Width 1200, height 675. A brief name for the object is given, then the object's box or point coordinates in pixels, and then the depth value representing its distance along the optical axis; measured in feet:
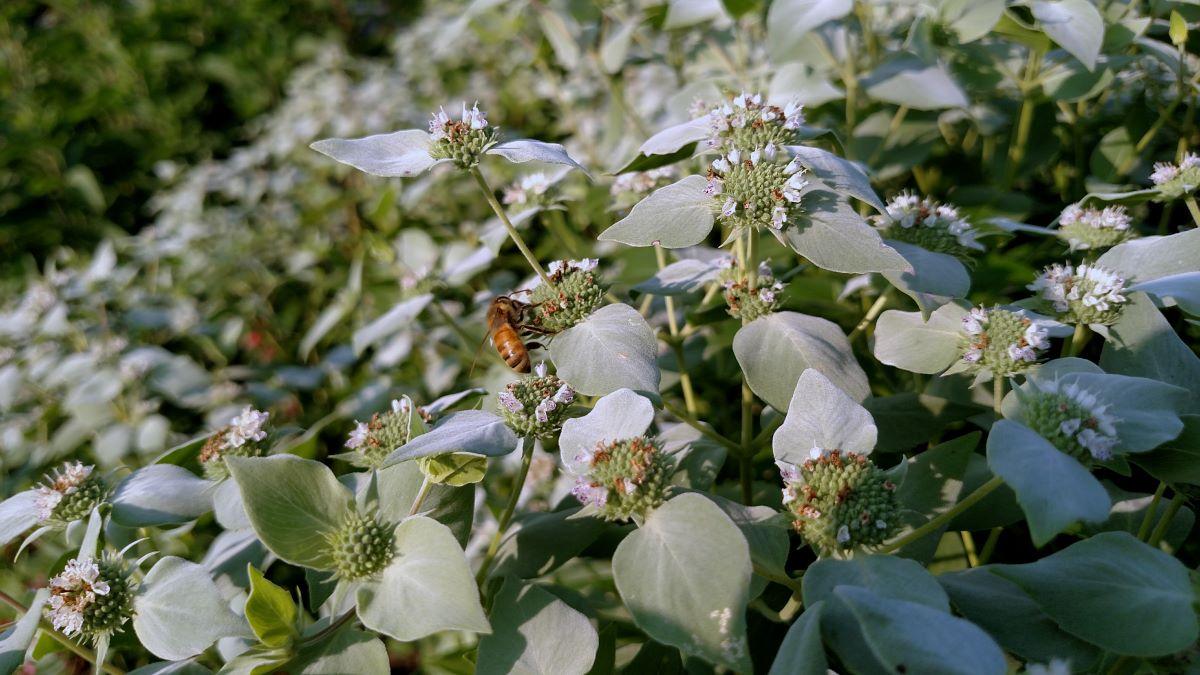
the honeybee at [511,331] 0.73
